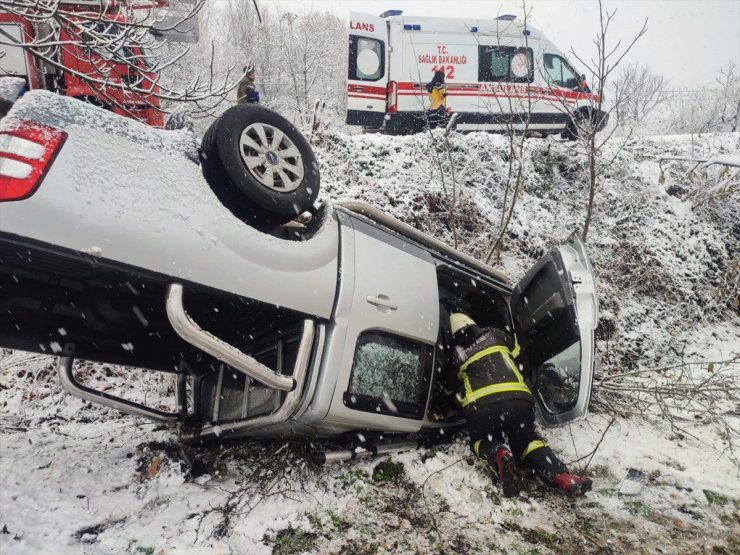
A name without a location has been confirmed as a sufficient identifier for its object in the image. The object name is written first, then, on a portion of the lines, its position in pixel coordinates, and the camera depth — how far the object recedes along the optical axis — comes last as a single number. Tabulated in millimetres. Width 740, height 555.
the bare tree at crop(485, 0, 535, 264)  5719
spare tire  2221
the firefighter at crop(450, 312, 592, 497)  2826
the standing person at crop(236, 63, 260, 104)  7582
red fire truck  2961
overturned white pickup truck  1709
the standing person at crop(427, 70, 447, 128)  9500
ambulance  10320
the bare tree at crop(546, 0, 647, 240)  4637
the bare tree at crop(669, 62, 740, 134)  15666
